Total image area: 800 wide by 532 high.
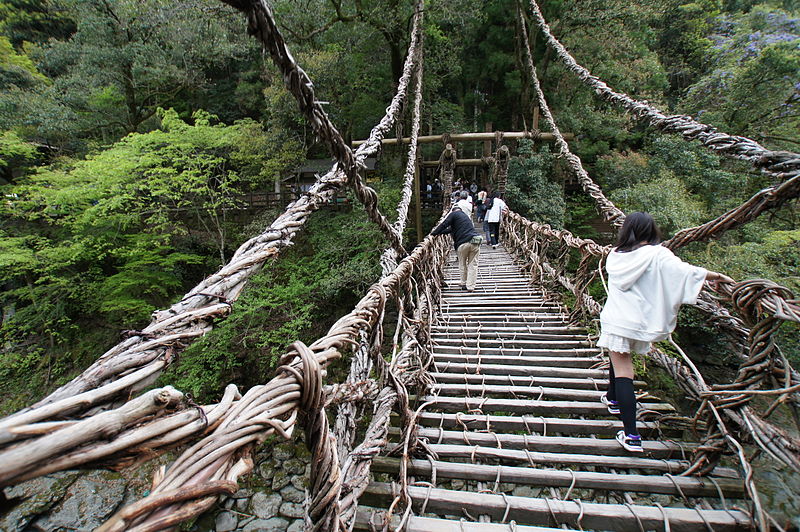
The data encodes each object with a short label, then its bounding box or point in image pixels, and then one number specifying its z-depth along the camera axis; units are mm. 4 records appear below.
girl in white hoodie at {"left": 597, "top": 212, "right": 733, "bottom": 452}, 1284
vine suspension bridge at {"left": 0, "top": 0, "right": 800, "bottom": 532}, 396
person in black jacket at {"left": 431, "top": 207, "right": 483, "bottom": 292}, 3322
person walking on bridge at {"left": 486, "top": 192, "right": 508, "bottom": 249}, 5594
